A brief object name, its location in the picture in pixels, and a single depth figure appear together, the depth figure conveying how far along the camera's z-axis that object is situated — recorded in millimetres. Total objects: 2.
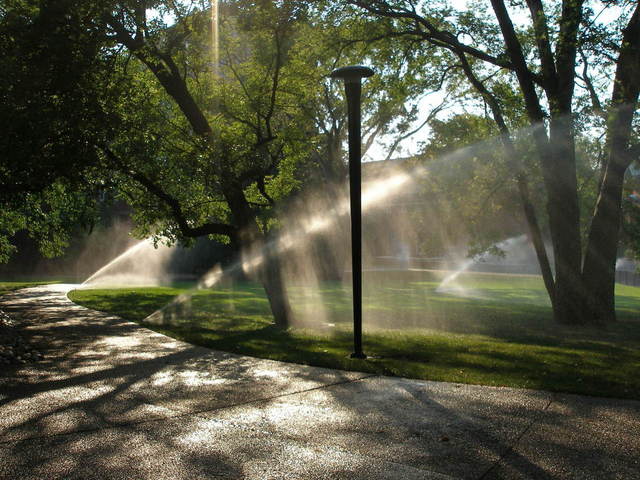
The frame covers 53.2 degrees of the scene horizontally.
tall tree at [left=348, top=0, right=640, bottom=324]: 14016
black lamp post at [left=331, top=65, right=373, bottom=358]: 8977
